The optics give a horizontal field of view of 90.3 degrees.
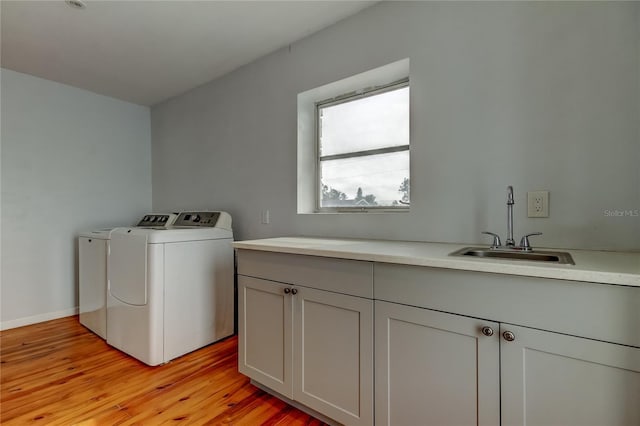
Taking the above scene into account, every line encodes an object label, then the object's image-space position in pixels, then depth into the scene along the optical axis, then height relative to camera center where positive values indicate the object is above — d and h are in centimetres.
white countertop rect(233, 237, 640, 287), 89 -17
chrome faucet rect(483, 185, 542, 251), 140 -11
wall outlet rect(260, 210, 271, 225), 256 -4
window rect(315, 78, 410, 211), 207 +44
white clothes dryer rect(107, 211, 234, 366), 212 -55
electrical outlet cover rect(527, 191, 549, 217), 143 +3
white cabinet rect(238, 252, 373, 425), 136 -61
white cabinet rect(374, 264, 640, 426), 88 -45
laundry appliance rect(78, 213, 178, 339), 253 -52
